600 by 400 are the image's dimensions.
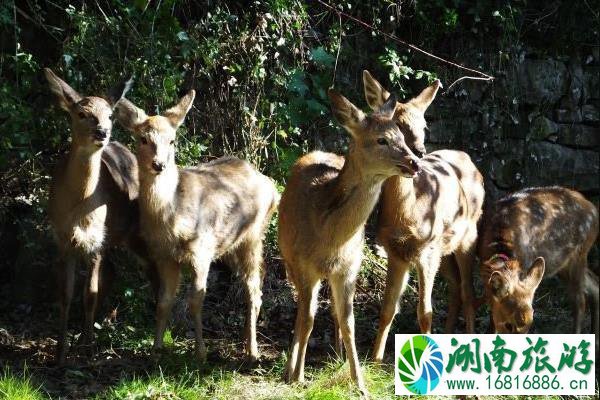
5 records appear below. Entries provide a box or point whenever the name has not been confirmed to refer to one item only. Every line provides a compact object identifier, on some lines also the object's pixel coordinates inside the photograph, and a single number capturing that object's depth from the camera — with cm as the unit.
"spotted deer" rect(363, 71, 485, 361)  1457
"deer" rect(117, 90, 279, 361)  1405
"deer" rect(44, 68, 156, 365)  1441
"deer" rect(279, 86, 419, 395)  1280
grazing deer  1489
